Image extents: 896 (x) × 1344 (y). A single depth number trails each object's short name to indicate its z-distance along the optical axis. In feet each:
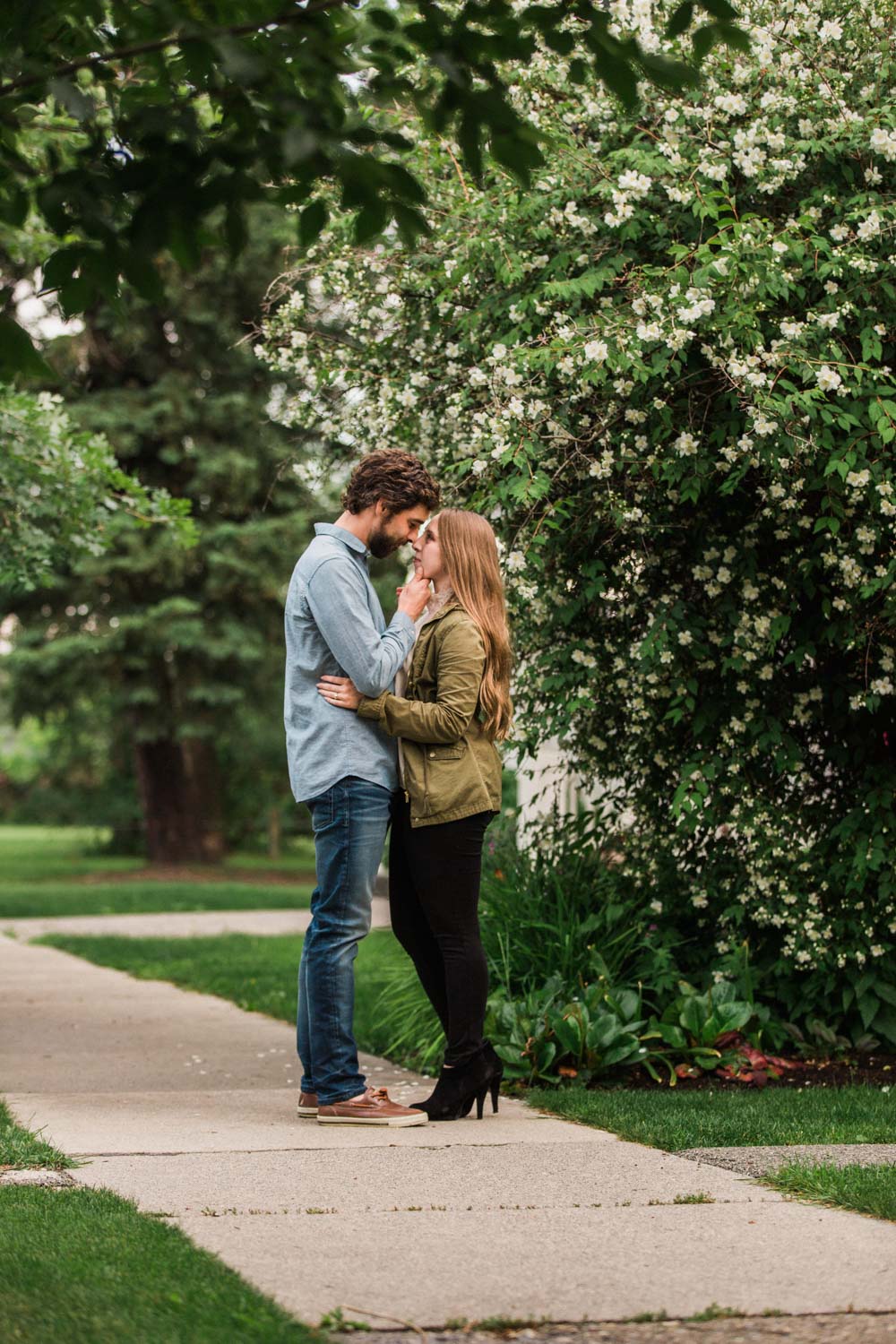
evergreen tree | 138.62
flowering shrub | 35.17
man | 33.12
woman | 33.17
